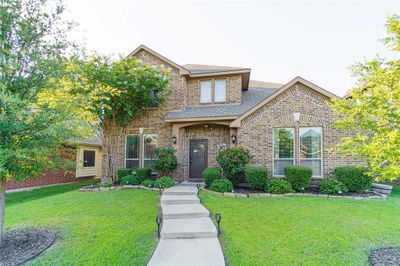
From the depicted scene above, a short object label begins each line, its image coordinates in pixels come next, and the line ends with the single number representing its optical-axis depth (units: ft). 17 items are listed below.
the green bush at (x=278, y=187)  26.58
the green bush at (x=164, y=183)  30.28
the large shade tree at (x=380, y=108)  10.61
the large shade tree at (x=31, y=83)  11.98
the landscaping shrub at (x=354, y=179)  26.30
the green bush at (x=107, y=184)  32.55
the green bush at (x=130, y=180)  33.78
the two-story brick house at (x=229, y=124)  30.14
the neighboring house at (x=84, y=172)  37.48
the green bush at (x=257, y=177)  27.73
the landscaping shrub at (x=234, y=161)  28.81
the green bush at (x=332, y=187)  26.07
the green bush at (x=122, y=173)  36.35
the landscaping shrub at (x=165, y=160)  32.68
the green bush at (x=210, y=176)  29.43
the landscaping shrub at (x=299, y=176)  27.25
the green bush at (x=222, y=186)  27.43
